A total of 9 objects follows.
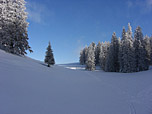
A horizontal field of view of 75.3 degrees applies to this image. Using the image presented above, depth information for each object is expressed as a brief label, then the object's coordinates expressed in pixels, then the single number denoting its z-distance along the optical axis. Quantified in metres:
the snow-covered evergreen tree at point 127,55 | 30.81
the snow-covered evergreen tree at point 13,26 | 16.88
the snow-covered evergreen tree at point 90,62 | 43.90
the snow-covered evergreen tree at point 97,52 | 62.53
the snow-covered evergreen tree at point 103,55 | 44.16
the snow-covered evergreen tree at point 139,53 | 32.34
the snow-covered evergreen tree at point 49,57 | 24.87
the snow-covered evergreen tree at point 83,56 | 74.31
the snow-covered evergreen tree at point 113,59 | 36.72
